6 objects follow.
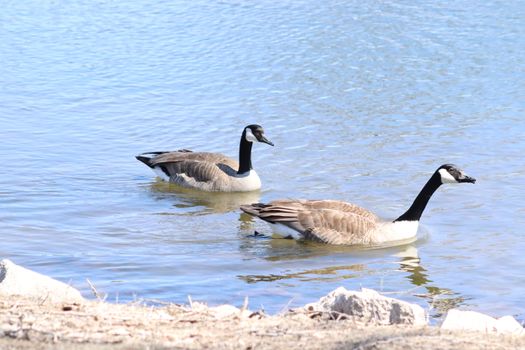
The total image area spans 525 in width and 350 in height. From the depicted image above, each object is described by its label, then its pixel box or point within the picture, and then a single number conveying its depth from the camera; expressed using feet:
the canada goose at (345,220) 75.87
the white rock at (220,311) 44.27
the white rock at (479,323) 45.68
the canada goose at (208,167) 92.12
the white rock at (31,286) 48.06
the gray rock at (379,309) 46.14
